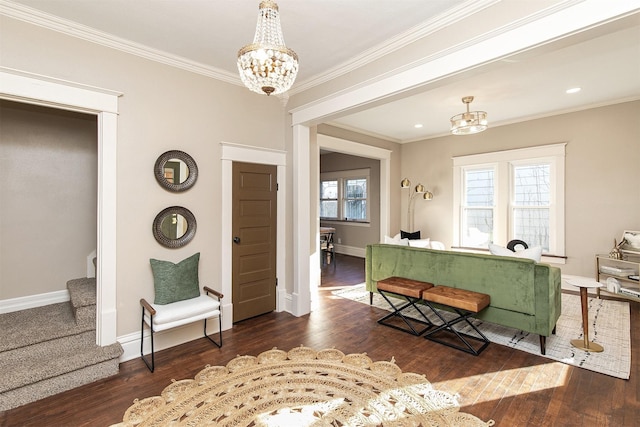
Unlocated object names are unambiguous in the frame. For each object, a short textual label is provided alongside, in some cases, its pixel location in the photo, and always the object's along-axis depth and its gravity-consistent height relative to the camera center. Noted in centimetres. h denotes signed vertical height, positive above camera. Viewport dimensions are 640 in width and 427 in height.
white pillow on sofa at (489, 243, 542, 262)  340 -49
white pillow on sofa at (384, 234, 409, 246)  444 -47
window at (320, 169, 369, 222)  807 +45
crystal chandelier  154 +79
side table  278 -99
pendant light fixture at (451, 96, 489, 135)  396 +119
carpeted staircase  215 -116
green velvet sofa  284 -75
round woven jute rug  194 -136
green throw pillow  288 -69
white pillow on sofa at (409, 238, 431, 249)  442 -48
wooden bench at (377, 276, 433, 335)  332 -95
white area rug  262 -132
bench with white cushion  261 -94
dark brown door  355 -36
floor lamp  682 +31
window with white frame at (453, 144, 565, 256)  516 +25
